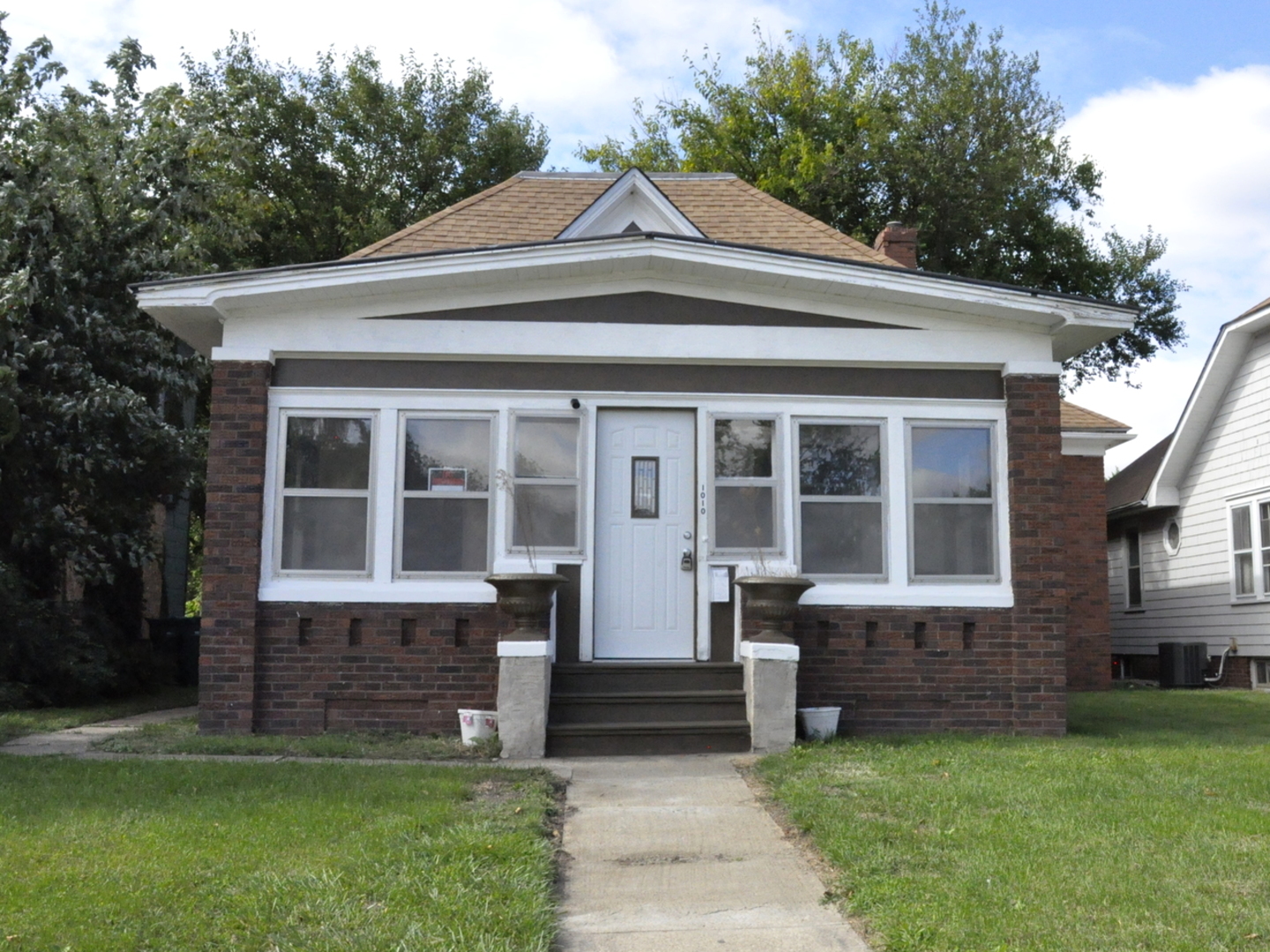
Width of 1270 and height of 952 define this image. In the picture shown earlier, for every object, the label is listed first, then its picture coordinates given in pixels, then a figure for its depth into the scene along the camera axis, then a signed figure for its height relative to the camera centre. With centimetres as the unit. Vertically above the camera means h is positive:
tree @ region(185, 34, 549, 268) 2833 +1088
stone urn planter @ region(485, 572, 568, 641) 958 +14
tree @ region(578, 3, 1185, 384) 2816 +1005
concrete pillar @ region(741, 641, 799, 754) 970 -66
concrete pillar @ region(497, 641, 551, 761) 941 -61
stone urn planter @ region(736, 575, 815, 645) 984 +14
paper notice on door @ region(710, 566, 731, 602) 1070 +28
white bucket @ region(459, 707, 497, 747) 963 -82
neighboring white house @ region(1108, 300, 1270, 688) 1756 +157
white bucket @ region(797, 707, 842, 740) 1005 -81
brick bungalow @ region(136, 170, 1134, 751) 1041 +124
